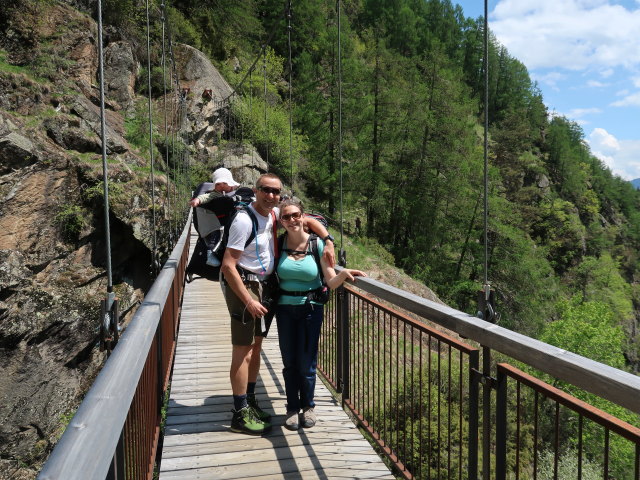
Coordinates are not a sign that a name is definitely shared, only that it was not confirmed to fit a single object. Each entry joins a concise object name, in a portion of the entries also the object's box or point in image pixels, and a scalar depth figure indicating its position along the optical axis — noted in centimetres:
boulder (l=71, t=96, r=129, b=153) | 1286
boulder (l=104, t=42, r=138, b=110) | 1895
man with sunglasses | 235
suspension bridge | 105
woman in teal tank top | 246
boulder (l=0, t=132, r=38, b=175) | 985
